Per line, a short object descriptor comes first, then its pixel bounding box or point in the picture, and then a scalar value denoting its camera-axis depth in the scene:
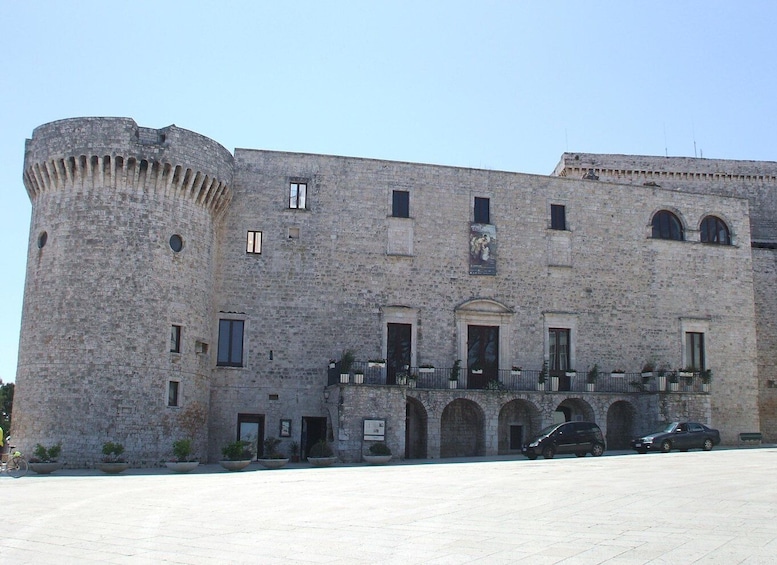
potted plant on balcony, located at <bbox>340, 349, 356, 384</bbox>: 27.66
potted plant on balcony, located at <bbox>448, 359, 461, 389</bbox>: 28.98
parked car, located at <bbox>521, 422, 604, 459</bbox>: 26.50
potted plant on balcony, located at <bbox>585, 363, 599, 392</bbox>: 30.58
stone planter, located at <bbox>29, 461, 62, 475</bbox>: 22.78
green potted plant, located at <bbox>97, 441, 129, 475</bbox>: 22.84
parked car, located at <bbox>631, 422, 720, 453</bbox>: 27.45
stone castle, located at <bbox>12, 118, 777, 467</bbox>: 25.45
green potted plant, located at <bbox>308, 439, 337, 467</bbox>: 25.59
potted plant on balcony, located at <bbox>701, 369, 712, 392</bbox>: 31.14
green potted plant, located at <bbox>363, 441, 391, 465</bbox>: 26.16
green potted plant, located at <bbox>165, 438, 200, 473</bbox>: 23.20
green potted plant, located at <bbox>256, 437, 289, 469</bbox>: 25.16
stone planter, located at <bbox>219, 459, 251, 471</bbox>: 23.42
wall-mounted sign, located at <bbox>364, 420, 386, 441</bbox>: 26.75
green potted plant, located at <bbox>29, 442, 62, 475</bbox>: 22.80
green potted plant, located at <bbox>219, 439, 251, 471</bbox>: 23.45
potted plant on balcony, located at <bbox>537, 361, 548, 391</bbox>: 30.02
